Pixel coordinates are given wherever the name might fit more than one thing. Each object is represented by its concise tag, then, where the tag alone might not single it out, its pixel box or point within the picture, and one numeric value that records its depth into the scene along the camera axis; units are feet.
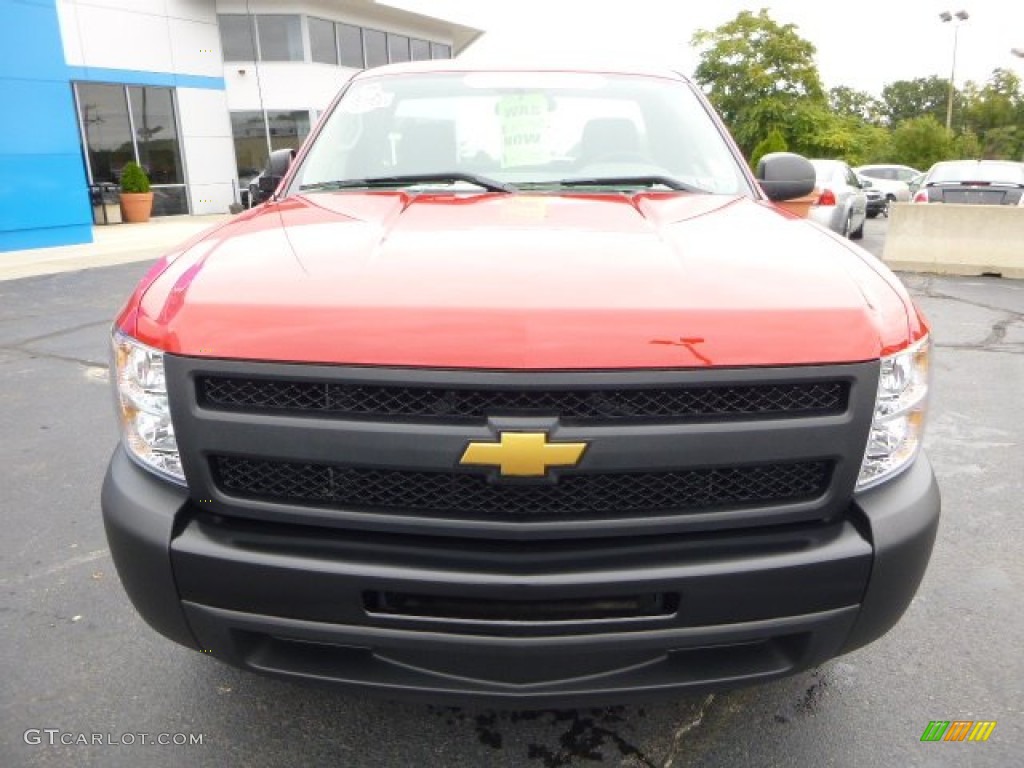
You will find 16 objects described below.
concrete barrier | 33.30
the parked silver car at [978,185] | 38.93
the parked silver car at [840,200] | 37.73
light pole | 132.16
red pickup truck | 5.21
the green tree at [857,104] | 266.16
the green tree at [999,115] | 151.33
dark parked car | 69.87
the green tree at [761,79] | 131.13
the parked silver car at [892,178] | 73.77
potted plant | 59.36
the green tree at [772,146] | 80.84
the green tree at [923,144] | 121.29
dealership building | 40.60
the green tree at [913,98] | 294.46
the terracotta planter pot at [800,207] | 16.27
